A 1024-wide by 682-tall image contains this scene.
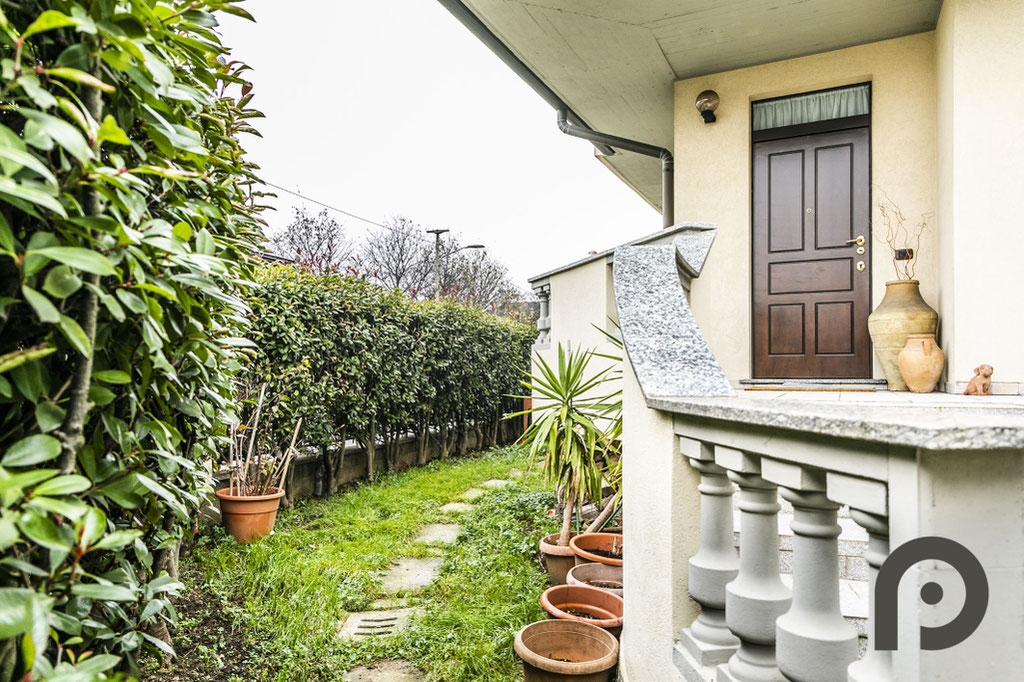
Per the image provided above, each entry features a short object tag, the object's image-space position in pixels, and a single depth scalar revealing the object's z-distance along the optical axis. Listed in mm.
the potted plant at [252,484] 4148
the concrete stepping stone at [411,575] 3623
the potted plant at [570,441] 3373
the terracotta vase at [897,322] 4227
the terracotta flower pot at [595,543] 3354
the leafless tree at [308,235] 22097
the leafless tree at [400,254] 25766
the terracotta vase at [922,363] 4023
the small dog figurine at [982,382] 3660
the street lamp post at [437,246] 20625
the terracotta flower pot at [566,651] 2246
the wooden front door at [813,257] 4832
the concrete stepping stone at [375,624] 2992
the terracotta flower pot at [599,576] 3139
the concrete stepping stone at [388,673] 2578
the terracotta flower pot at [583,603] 2793
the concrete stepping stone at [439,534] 4512
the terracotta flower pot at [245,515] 4137
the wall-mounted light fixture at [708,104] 5184
